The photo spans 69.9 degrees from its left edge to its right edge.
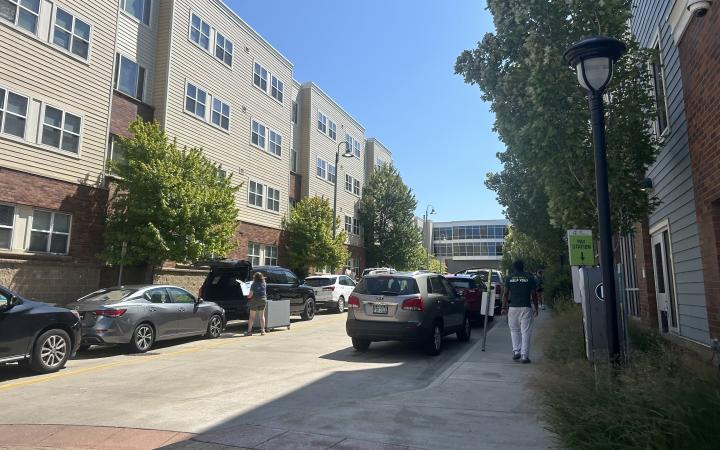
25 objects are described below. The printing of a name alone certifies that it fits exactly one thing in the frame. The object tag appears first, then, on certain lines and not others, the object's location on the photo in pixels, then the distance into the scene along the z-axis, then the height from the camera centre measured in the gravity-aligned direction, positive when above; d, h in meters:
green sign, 7.23 +0.66
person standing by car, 14.14 -0.17
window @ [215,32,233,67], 25.16 +12.08
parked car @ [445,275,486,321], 16.22 +0.14
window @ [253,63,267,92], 28.30 +12.02
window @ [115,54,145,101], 19.80 +8.48
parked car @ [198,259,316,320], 15.35 +0.26
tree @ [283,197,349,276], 29.06 +3.05
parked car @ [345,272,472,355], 10.08 -0.32
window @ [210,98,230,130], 24.60 +8.64
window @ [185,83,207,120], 22.70 +8.64
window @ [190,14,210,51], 23.36 +12.02
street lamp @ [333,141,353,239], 30.40 +4.34
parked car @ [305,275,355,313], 21.84 +0.15
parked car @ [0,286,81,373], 7.98 -0.66
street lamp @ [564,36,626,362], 5.59 +2.08
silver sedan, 10.52 -0.49
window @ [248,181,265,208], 26.92 +5.29
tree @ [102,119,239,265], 16.58 +2.86
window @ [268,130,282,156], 29.52 +8.67
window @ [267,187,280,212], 28.83 +5.33
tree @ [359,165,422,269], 41.62 +5.85
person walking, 9.64 -0.22
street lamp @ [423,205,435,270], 56.44 +9.85
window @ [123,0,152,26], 20.57 +11.50
